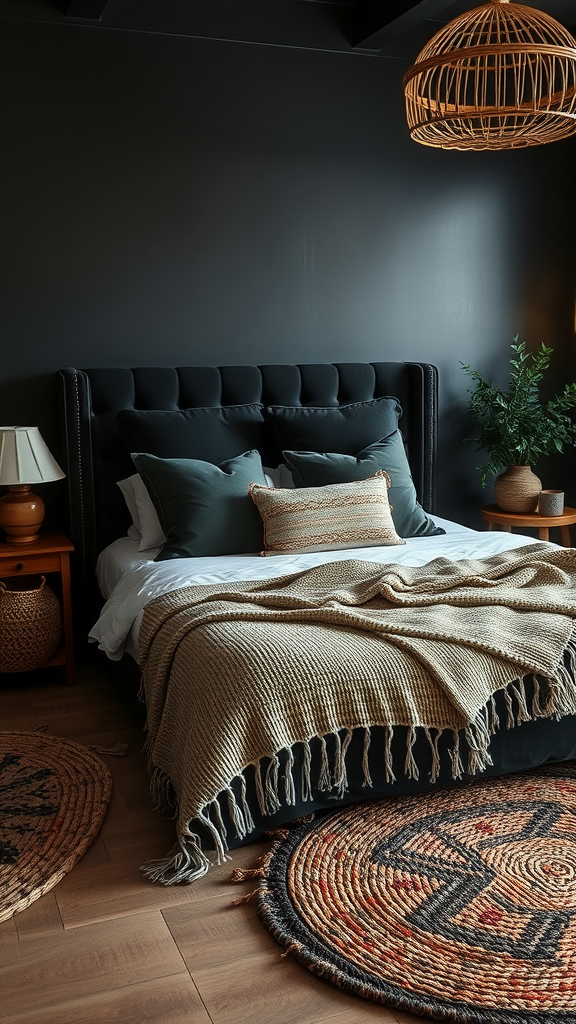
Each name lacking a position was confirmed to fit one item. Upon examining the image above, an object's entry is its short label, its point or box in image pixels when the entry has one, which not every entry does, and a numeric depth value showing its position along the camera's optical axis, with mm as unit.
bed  2516
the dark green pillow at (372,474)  4035
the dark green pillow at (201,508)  3729
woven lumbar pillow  3750
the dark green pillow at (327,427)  4230
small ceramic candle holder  4586
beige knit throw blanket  2469
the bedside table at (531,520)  4574
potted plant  4637
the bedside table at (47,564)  3811
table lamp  3758
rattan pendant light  2580
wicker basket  3721
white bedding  3355
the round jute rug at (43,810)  2449
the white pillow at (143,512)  3887
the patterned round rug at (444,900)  1997
